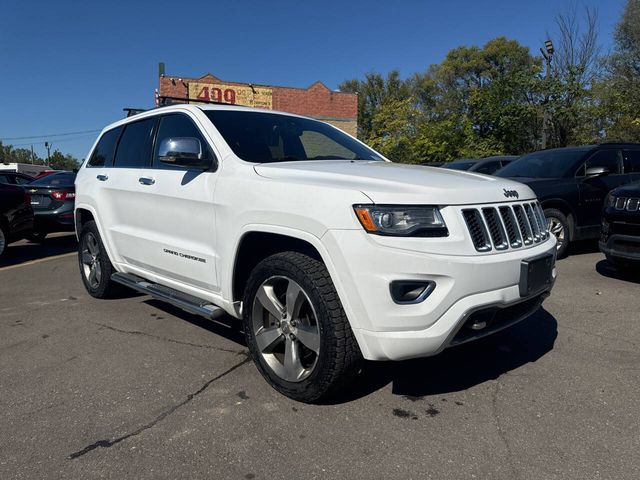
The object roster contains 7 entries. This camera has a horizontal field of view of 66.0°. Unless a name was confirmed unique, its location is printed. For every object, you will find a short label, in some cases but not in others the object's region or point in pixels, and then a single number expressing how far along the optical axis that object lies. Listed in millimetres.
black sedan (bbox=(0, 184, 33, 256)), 7938
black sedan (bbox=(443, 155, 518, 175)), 11891
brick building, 25453
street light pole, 19328
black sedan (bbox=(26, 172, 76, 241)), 9656
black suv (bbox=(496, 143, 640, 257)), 6961
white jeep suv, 2445
